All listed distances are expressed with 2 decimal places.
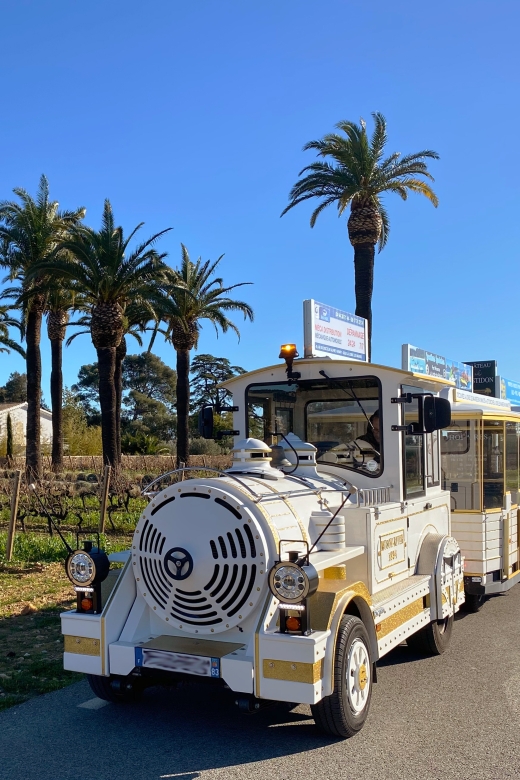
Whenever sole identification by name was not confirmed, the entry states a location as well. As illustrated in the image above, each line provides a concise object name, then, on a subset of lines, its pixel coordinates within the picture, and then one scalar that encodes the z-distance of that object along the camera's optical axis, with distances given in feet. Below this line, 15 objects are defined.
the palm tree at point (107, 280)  71.31
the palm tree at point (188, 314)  85.87
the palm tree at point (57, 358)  90.34
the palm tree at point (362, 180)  67.21
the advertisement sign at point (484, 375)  73.46
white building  158.93
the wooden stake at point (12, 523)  36.50
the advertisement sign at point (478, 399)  31.03
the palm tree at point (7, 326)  107.11
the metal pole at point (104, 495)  43.73
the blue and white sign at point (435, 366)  43.16
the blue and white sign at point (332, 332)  26.07
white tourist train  13.97
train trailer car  26.25
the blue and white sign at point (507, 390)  65.51
